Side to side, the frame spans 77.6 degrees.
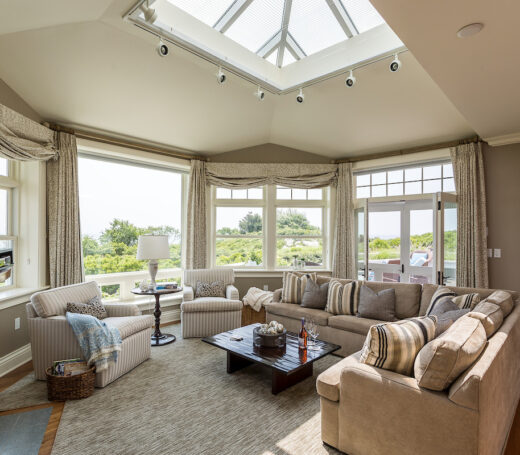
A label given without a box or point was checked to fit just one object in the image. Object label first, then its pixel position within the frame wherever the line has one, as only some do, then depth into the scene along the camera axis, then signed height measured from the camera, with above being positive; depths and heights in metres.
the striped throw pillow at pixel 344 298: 3.77 -0.80
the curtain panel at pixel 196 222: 5.24 +0.18
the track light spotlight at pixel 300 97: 3.90 +1.62
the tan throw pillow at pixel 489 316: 2.08 -0.59
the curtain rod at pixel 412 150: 4.33 +1.21
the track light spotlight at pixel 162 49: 2.94 +1.69
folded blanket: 4.70 -0.98
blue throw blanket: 2.77 -0.93
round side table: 3.97 -1.17
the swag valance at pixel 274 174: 5.50 +0.99
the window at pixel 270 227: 5.68 +0.09
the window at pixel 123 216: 4.46 +0.26
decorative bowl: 2.99 -1.01
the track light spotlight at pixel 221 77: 3.40 +1.64
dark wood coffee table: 2.69 -1.09
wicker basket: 2.61 -1.24
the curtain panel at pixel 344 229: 5.38 +0.03
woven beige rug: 2.08 -1.37
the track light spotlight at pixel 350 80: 3.40 +1.59
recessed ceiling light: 1.82 +1.14
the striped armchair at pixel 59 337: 2.93 -0.95
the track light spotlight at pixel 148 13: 2.57 +1.77
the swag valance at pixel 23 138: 3.16 +1.03
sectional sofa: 1.54 -0.96
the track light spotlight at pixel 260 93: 3.91 +1.68
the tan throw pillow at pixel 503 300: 2.53 -0.57
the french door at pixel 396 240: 5.16 -0.16
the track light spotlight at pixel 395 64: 3.09 +1.59
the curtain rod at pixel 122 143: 3.91 +1.27
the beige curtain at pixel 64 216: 3.82 +0.23
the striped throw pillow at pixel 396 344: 1.89 -0.68
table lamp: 3.96 -0.17
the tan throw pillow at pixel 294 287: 4.31 -0.74
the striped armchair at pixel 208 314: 4.16 -1.07
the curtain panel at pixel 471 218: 4.16 +0.15
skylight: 3.18 +2.21
